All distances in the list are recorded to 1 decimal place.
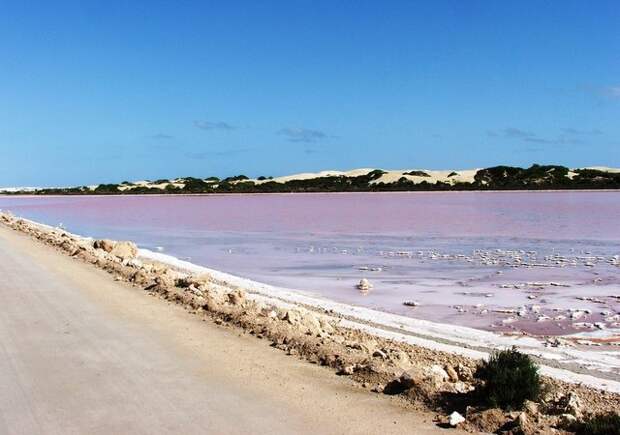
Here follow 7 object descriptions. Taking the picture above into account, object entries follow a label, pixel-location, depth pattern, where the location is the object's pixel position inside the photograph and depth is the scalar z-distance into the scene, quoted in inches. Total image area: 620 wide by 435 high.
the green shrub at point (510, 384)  201.3
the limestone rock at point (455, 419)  190.5
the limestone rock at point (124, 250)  658.8
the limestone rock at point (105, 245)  682.2
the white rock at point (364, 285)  478.3
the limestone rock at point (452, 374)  236.4
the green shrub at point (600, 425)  173.8
